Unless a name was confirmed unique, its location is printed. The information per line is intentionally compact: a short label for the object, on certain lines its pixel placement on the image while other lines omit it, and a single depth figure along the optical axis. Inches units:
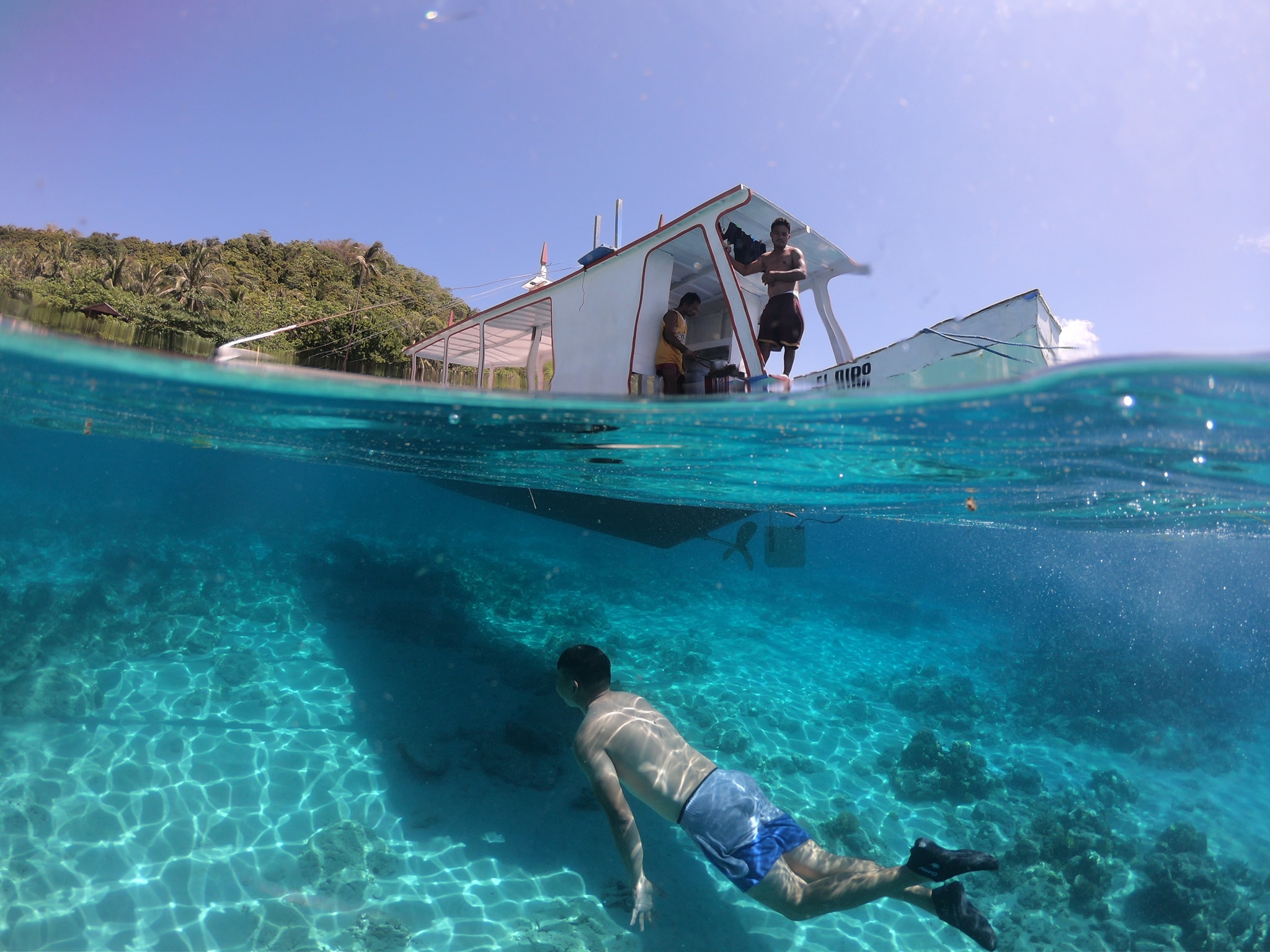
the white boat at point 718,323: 225.3
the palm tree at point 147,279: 1802.4
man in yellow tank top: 286.8
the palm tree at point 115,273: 1803.6
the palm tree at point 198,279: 1788.9
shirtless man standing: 258.8
